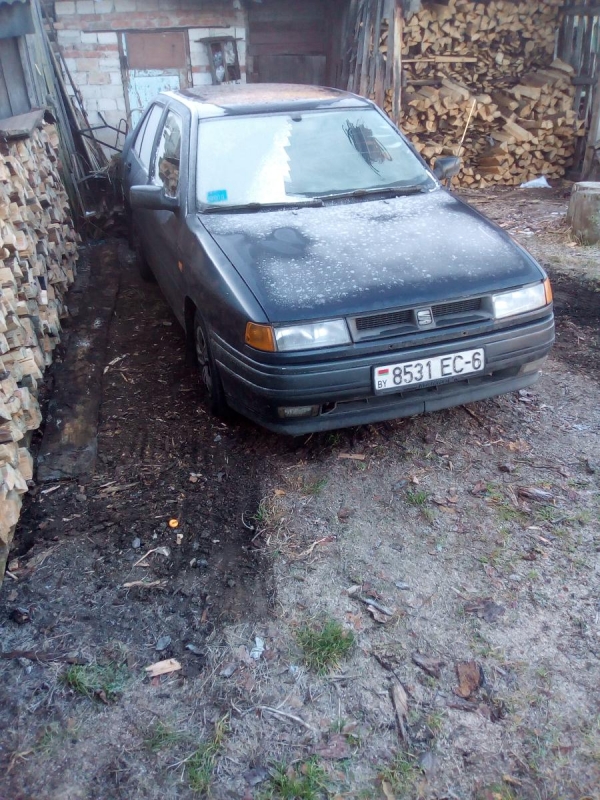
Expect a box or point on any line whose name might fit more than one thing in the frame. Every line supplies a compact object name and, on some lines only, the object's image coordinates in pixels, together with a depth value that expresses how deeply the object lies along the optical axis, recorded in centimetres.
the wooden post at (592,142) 909
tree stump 672
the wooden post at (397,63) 858
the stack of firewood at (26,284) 310
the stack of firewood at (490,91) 931
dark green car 313
